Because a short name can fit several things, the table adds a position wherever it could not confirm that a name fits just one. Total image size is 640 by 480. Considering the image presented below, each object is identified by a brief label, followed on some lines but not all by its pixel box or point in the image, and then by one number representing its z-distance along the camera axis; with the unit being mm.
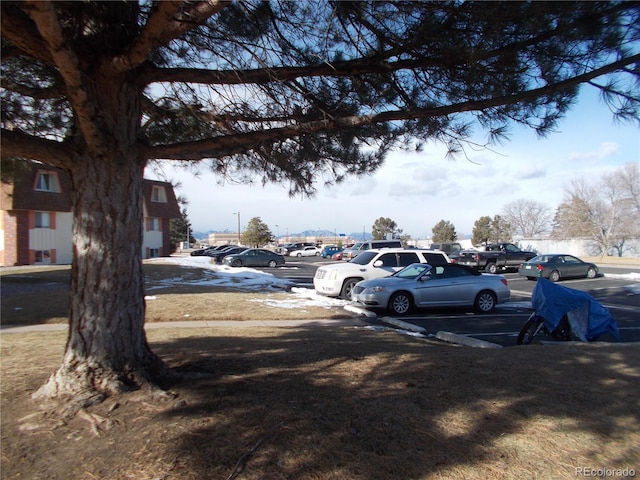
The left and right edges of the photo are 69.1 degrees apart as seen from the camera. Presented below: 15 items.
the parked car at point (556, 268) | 22953
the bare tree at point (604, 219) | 46750
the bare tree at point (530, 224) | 80438
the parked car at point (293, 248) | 62888
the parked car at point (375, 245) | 26141
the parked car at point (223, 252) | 37066
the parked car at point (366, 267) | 14602
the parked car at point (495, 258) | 27641
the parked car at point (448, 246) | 35094
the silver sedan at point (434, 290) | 11938
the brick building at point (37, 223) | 28359
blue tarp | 7883
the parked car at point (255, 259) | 33247
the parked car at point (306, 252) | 59938
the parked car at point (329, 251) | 55219
